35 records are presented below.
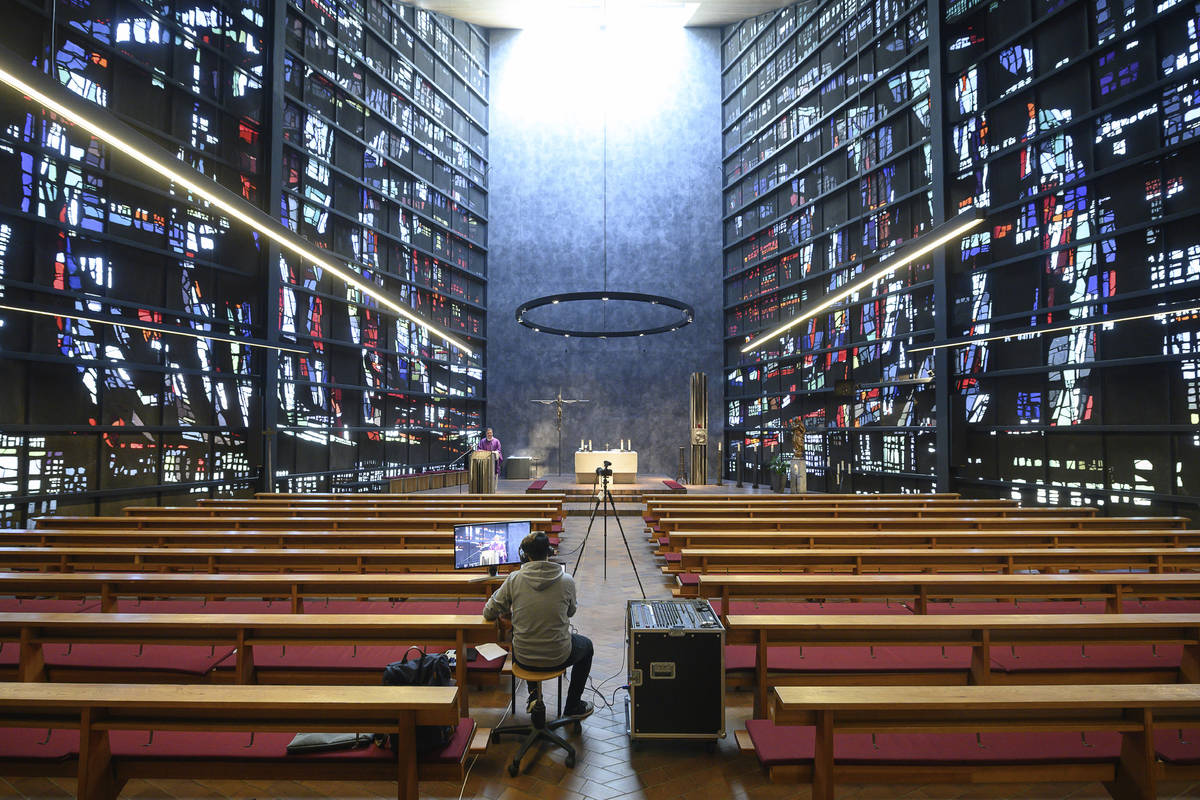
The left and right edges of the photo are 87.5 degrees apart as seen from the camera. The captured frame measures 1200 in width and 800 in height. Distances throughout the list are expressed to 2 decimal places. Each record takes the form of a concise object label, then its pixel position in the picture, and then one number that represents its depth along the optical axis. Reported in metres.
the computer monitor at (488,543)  3.39
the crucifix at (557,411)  15.09
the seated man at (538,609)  2.79
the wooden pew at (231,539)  4.94
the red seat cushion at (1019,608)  3.94
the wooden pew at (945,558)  4.09
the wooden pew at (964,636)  2.65
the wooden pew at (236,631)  2.66
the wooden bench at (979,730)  1.87
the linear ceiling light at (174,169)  2.92
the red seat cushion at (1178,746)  2.12
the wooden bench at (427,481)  13.20
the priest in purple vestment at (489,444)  11.07
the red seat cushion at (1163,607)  4.17
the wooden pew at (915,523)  5.68
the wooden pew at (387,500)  7.53
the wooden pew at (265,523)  5.79
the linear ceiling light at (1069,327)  5.59
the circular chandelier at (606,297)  9.77
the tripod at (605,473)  5.54
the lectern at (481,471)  10.76
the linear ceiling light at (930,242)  4.71
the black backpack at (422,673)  2.39
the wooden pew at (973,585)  3.32
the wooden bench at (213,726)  1.88
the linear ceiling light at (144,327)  5.47
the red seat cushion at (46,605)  4.16
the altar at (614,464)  13.66
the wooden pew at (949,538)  4.91
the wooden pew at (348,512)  6.53
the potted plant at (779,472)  12.05
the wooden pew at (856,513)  6.51
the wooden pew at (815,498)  8.04
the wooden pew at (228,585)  3.36
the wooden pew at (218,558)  4.19
